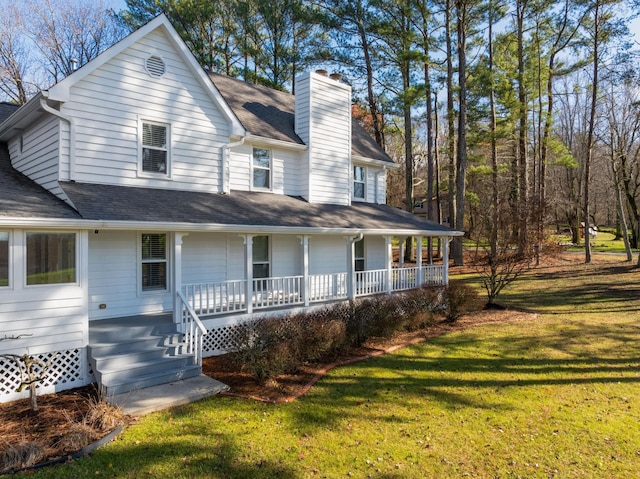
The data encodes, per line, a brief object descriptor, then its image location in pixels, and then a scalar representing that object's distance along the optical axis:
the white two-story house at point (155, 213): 7.20
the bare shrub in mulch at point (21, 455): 4.75
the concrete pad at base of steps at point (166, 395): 6.33
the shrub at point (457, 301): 12.73
